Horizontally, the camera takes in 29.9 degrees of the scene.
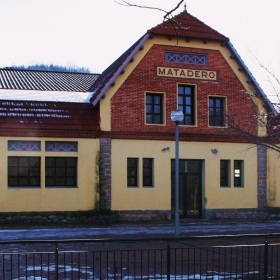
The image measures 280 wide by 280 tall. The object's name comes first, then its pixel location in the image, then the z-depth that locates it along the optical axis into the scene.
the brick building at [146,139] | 22.06
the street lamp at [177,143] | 16.48
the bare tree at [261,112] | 6.78
